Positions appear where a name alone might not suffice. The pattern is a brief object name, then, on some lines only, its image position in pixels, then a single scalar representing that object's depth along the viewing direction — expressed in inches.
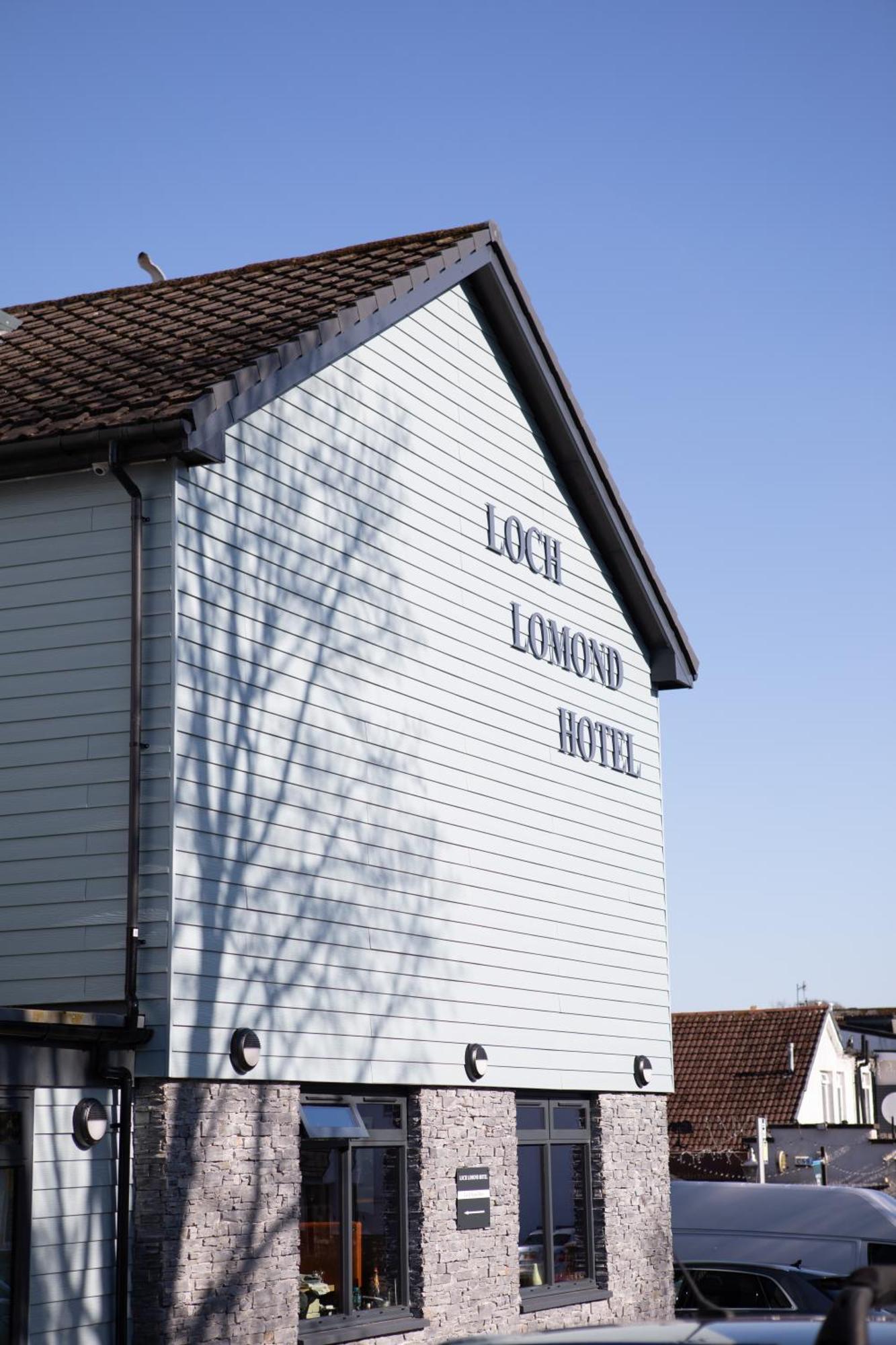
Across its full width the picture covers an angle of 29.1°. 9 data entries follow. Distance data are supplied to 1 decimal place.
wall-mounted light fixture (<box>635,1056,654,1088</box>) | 727.7
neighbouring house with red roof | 1498.5
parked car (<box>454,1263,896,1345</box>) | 180.9
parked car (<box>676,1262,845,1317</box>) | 616.7
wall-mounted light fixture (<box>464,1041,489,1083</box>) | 587.5
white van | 740.6
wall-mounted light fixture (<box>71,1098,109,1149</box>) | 416.5
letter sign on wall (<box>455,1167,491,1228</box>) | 575.5
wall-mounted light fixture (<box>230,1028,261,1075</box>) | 458.0
